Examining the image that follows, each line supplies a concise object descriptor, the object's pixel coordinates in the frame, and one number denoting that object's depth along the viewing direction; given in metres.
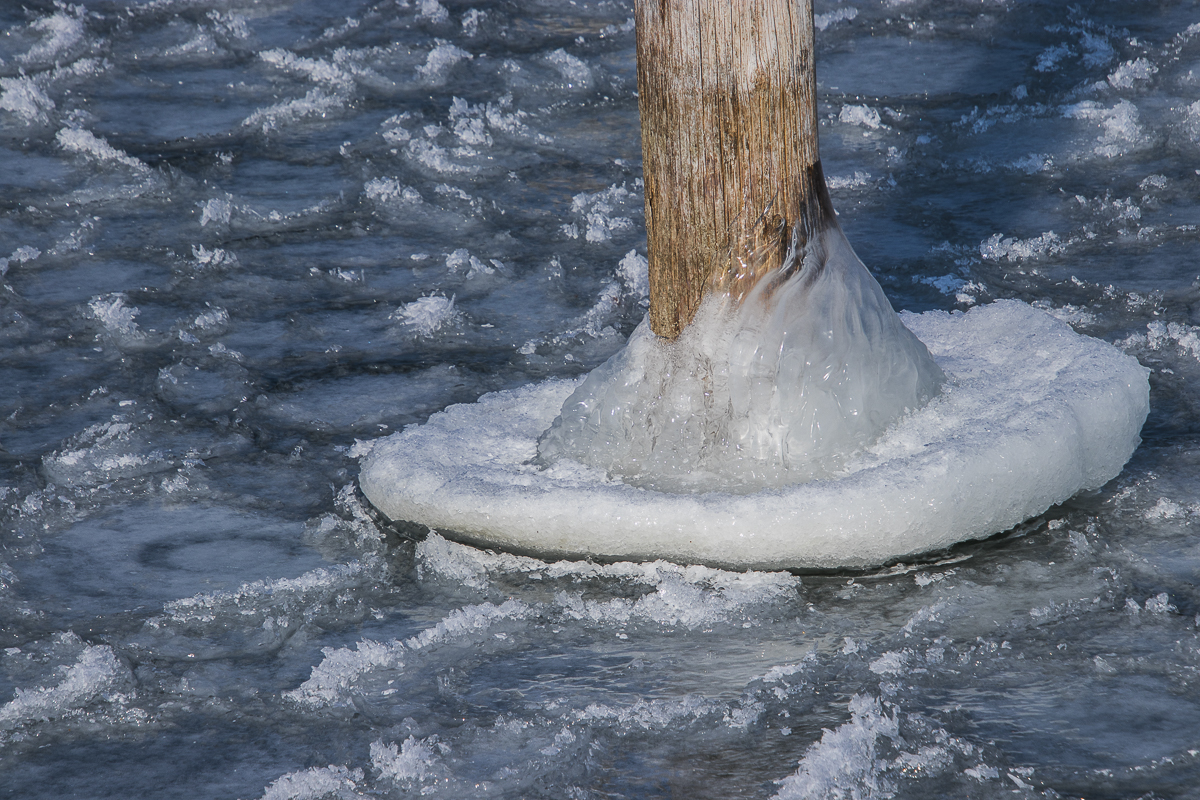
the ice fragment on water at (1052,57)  9.04
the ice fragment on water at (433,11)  10.53
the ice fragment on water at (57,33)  9.78
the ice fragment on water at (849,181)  7.36
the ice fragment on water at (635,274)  6.27
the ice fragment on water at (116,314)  5.95
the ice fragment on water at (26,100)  8.64
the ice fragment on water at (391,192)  7.41
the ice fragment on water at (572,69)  9.13
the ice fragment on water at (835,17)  9.98
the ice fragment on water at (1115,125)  7.53
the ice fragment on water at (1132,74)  8.51
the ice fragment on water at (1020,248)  6.36
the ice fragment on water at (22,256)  6.71
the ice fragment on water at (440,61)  9.37
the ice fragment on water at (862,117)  8.14
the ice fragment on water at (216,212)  7.18
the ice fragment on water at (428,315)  5.98
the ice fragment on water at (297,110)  8.62
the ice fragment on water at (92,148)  7.93
